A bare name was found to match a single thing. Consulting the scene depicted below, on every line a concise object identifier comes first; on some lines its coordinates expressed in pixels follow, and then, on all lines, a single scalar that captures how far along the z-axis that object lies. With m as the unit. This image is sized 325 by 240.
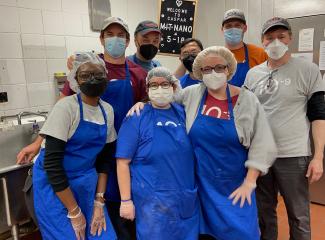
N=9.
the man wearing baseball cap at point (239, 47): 1.98
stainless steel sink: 1.72
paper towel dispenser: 2.94
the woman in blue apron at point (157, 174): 1.42
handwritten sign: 3.00
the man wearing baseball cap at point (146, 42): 1.93
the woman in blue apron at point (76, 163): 1.32
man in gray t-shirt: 1.67
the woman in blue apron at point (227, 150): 1.44
